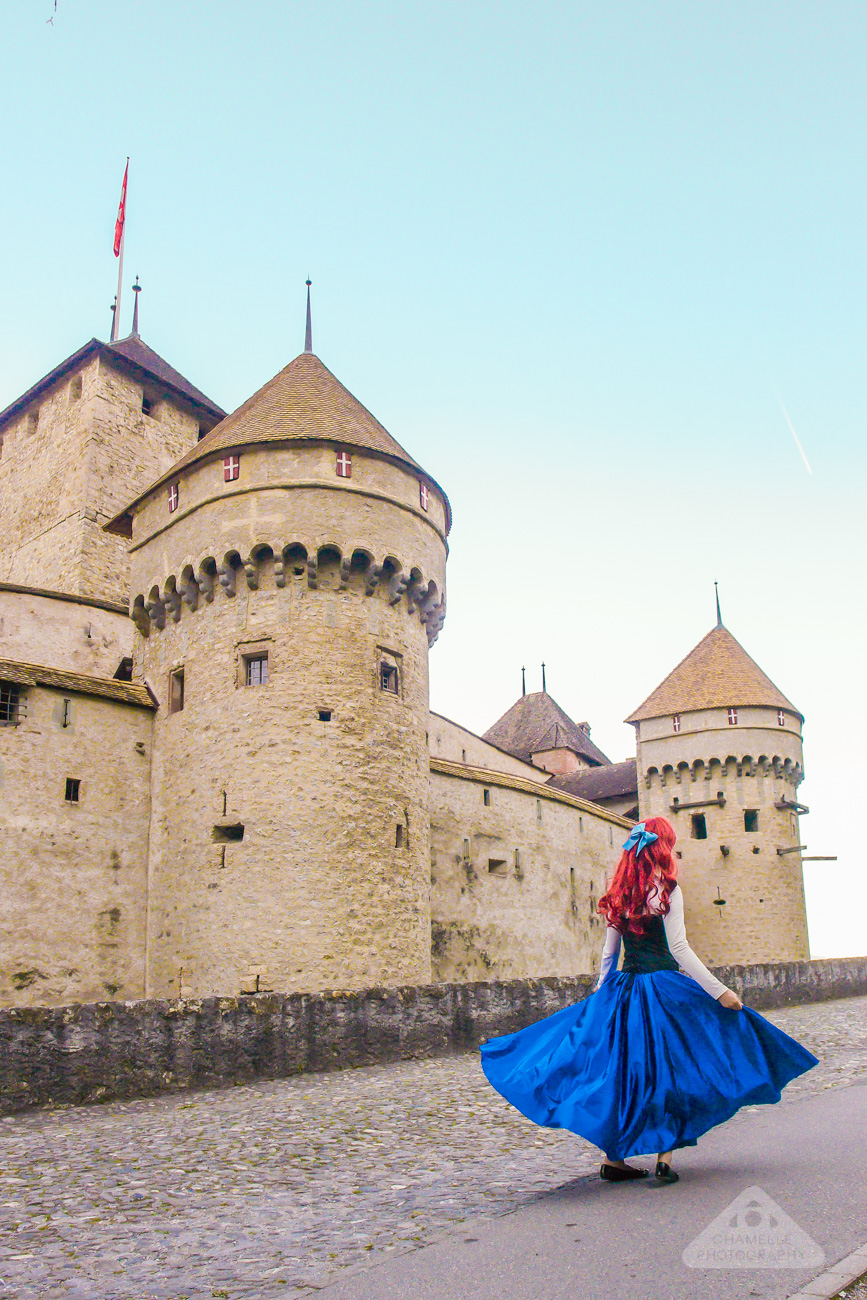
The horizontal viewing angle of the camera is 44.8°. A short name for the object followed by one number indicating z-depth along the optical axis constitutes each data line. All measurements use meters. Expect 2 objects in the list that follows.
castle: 16.09
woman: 4.49
